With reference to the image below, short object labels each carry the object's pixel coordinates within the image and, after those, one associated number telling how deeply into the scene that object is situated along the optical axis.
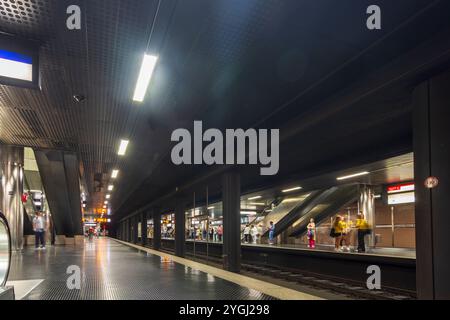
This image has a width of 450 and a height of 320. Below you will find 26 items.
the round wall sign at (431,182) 3.57
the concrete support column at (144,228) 24.81
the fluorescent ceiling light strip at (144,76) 5.11
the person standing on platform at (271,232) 18.91
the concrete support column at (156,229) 19.86
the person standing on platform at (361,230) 11.30
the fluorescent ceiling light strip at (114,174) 15.31
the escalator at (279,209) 19.68
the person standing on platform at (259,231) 21.08
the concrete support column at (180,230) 14.52
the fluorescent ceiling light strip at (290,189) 15.60
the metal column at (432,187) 3.47
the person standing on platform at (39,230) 14.96
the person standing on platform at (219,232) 22.66
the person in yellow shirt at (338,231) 12.19
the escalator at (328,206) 18.45
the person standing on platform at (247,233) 22.02
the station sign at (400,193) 15.00
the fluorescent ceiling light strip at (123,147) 10.08
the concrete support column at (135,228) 30.86
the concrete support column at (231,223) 8.50
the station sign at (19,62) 4.50
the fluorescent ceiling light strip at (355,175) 12.03
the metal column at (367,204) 15.55
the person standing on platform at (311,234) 15.35
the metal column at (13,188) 12.54
